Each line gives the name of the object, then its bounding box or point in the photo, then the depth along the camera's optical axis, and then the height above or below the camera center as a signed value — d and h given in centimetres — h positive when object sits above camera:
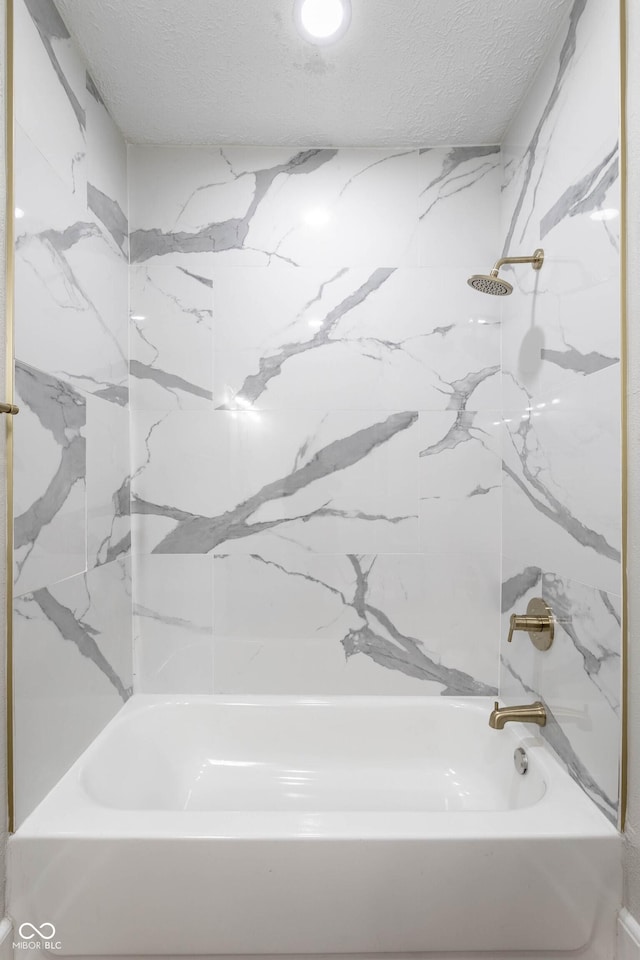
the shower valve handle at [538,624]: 145 -38
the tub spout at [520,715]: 146 -63
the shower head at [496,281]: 140 +53
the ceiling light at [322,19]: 131 +115
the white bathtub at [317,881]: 112 -83
